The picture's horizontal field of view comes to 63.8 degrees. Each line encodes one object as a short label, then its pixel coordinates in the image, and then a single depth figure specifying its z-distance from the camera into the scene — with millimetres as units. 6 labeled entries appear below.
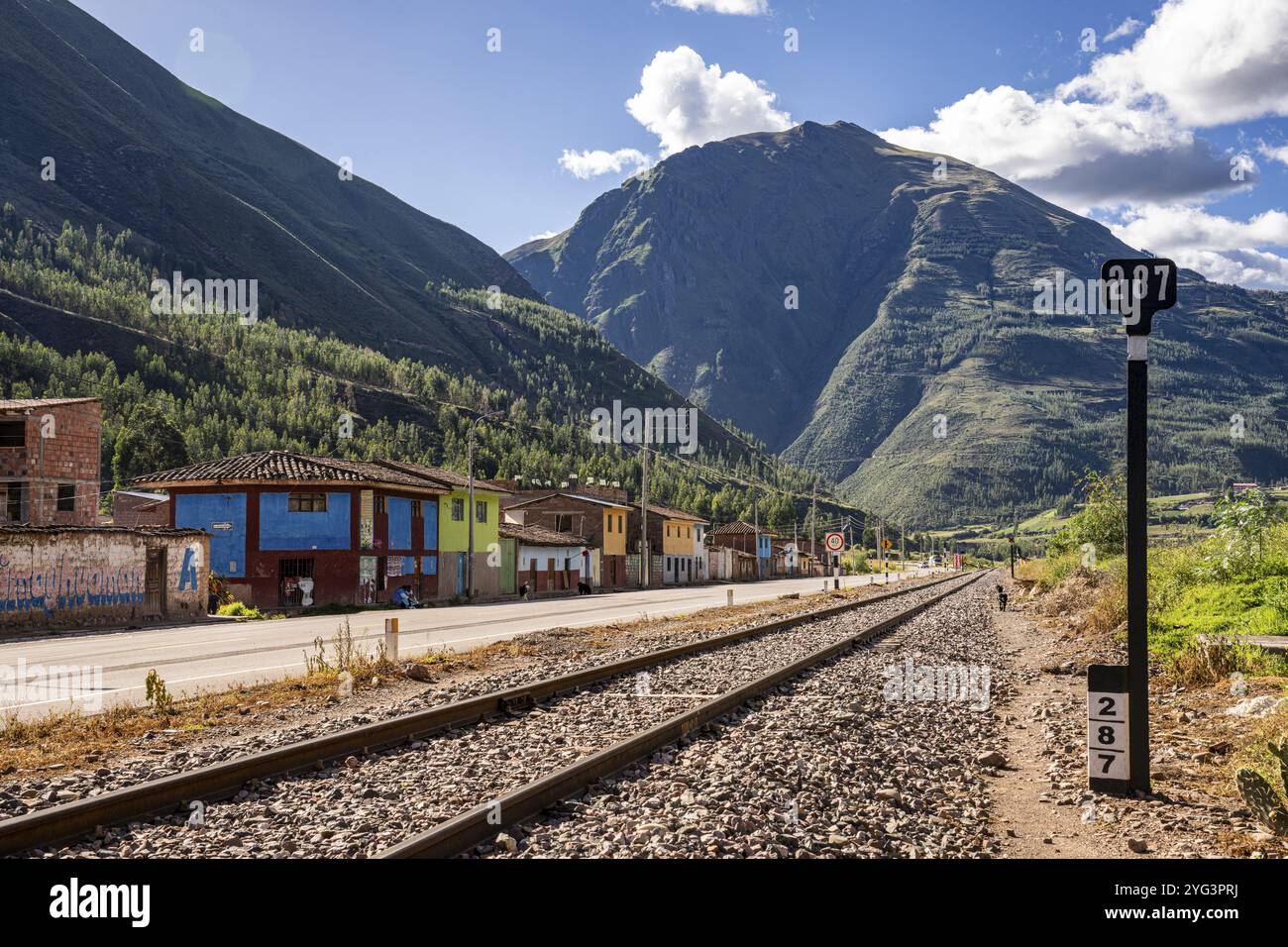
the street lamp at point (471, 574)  50944
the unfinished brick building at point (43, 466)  47969
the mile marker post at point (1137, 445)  8219
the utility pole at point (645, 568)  69406
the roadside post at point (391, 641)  18797
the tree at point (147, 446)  105500
